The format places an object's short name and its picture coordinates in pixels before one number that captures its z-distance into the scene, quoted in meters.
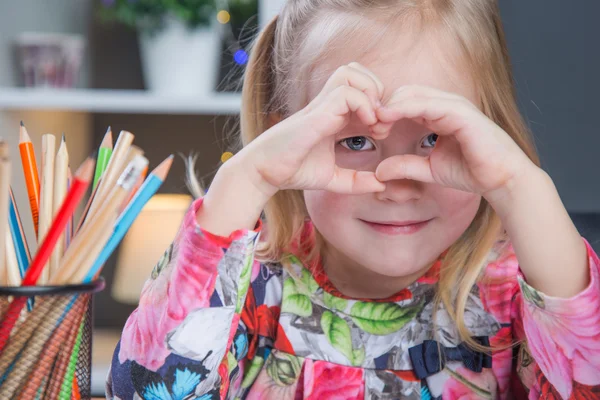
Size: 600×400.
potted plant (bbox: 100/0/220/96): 1.56
